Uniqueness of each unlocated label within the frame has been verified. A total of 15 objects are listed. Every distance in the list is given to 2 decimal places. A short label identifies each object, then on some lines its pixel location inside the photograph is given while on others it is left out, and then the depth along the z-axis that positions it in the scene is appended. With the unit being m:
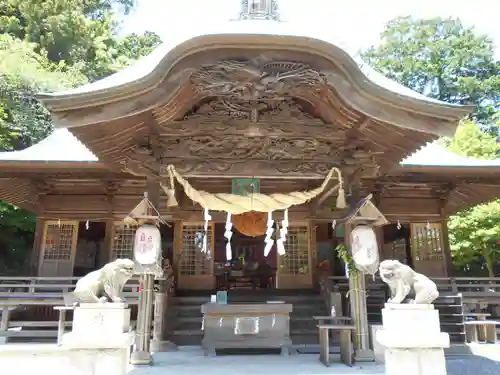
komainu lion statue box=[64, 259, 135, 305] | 5.19
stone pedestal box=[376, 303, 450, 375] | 5.25
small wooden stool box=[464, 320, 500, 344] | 9.57
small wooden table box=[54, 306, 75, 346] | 8.65
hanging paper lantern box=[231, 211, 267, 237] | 10.62
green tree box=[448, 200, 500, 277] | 16.66
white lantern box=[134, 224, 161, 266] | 6.88
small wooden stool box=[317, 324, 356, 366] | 6.90
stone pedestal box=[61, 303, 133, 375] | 5.07
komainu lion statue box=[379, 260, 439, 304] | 5.44
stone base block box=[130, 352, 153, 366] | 6.81
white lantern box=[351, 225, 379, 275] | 6.91
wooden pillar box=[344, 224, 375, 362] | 6.98
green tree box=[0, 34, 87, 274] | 18.37
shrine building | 6.02
